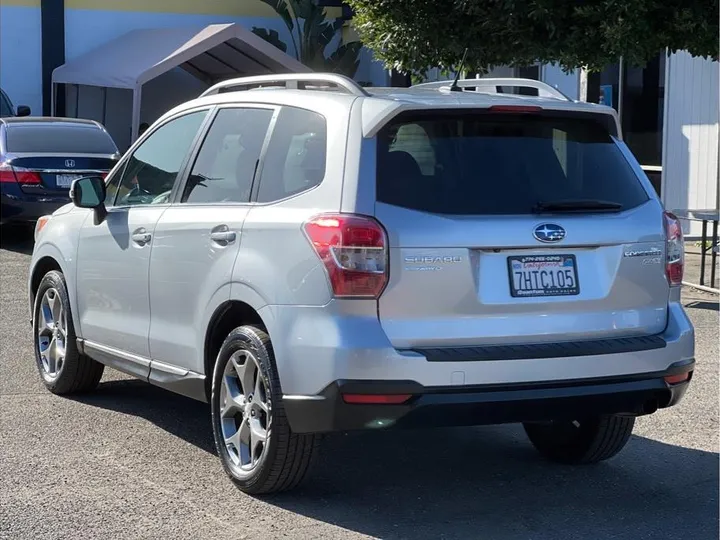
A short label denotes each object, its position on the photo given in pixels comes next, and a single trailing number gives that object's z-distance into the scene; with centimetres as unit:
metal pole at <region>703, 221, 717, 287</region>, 1155
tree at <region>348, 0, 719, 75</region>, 1059
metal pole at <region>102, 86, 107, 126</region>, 2806
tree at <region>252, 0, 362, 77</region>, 2642
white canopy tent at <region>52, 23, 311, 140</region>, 2262
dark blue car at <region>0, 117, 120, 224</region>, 1467
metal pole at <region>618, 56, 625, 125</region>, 1672
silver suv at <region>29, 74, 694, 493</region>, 490
